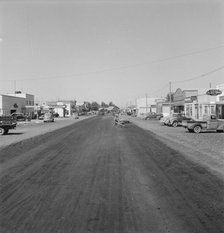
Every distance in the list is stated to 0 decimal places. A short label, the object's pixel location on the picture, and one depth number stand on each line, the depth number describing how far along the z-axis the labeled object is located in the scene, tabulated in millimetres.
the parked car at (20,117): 67250
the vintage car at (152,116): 73125
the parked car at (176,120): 40469
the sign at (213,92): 43688
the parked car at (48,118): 64562
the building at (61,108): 119369
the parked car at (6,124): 30156
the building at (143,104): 123212
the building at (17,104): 73562
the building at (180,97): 63500
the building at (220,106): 44562
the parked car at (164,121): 42744
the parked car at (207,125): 28125
